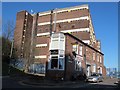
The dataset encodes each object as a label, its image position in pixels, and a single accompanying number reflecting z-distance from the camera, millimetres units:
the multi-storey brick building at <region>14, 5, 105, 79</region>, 14258
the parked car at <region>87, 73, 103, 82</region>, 14506
